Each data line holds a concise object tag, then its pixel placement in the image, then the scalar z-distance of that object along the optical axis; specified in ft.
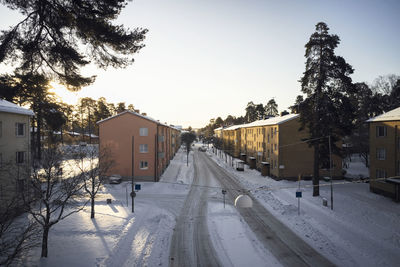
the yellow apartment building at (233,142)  207.68
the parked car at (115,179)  98.15
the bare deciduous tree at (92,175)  57.72
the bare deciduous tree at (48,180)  37.42
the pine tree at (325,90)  72.13
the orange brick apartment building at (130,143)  104.78
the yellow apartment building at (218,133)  292.86
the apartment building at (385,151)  76.07
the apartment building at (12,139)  53.11
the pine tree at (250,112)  333.74
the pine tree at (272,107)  301.02
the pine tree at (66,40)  27.71
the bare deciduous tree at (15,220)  22.04
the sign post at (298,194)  62.90
